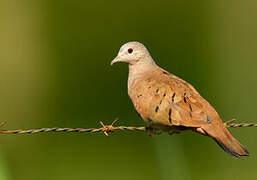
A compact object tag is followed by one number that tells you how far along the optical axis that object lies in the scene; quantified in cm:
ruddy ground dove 924
